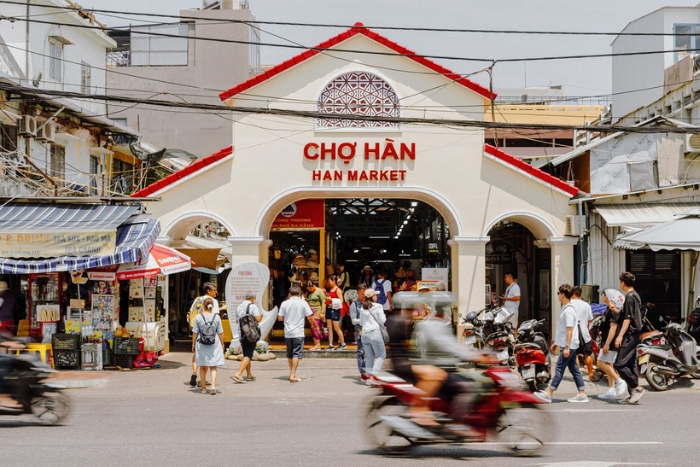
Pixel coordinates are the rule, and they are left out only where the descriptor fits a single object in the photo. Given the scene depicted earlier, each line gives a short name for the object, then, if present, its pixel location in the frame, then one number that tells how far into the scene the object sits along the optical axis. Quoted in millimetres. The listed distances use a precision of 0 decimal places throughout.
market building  19156
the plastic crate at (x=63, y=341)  16391
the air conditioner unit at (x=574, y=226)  19047
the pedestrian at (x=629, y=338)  12469
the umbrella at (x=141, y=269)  16453
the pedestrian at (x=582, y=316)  12703
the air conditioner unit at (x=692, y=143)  20938
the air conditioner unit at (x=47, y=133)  20781
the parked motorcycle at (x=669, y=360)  13648
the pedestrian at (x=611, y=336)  12695
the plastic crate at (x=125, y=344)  16938
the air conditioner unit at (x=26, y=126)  20125
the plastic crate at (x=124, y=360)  16953
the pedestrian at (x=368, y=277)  20469
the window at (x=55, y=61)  24297
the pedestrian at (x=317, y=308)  18688
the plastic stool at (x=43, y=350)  15621
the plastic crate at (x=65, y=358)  16391
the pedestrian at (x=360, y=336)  15047
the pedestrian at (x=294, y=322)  14984
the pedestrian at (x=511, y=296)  18406
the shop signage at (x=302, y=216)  20578
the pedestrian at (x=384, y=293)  19688
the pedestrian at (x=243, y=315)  14805
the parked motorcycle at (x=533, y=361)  13328
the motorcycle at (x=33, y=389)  9969
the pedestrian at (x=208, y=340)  13680
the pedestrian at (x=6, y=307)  16219
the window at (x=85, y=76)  26688
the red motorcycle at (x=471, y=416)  8203
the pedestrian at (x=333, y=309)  18828
